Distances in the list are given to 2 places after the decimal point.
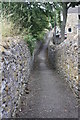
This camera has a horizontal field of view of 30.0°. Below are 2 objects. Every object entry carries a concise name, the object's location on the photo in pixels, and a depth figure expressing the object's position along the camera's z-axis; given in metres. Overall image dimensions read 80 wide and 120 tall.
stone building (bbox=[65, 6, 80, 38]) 20.46
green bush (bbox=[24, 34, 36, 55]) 7.44
